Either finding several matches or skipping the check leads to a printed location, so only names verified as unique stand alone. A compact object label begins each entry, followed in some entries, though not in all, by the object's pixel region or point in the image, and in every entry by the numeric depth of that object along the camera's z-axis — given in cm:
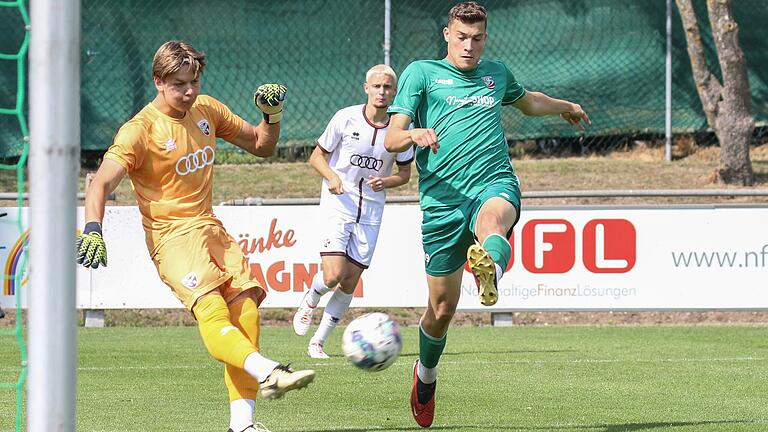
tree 3359
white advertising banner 2658
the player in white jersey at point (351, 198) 2066
